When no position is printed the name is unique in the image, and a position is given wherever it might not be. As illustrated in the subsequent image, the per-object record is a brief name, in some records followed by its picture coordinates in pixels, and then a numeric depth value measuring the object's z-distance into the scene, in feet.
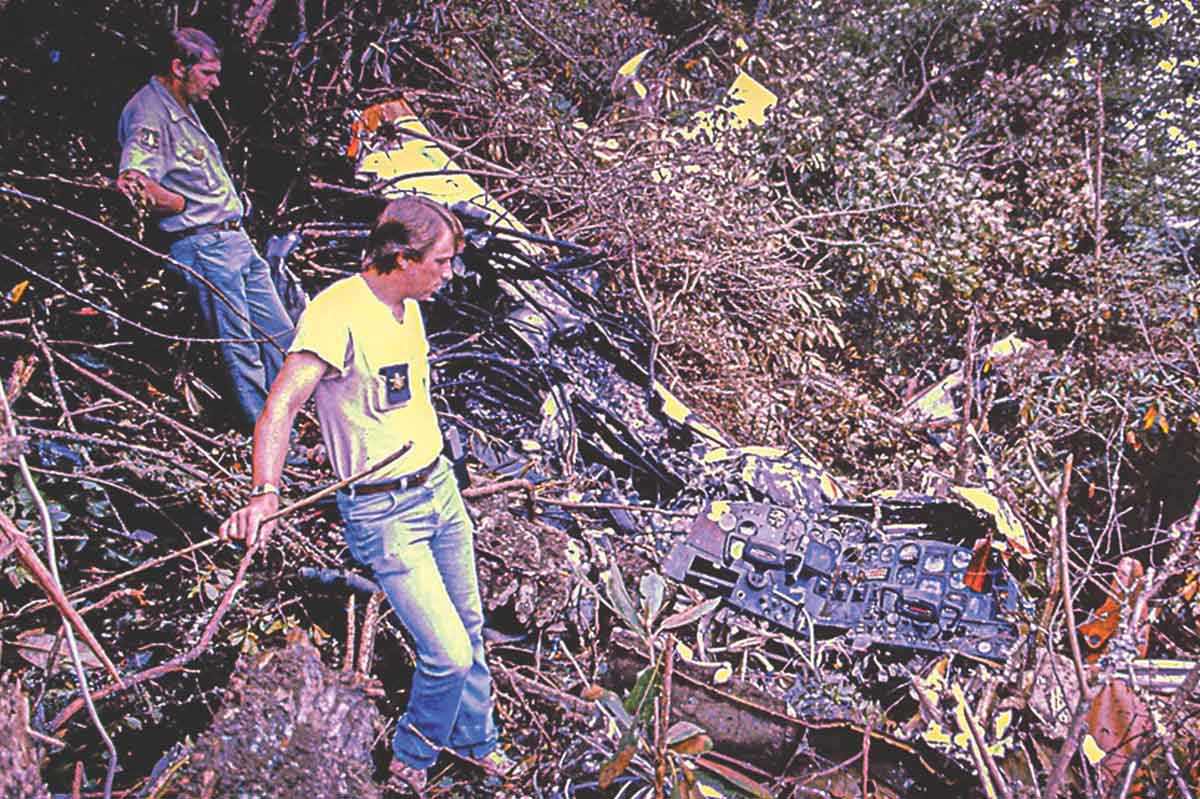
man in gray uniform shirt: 8.00
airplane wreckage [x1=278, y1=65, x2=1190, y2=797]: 8.00
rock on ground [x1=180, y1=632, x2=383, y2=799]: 5.05
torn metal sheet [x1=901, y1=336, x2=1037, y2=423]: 16.62
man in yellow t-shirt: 6.40
